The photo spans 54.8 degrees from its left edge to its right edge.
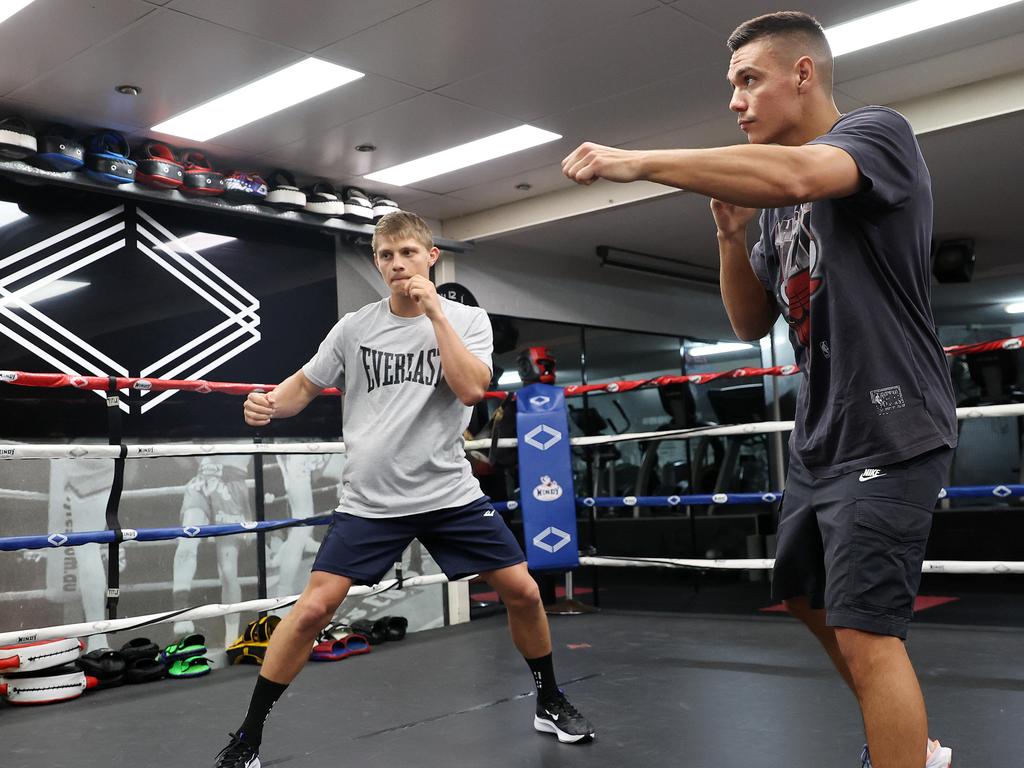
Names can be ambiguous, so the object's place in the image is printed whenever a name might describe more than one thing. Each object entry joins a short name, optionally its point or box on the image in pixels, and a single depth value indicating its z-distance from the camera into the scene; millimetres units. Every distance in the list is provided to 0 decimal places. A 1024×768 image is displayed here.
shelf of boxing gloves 4008
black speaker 6992
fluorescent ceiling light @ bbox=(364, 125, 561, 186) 4719
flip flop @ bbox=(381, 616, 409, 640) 4441
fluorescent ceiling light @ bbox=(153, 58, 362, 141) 3900
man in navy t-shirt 1269
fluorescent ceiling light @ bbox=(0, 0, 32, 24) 3188
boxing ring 2336
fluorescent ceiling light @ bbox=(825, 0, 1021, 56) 3543
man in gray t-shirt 2145
